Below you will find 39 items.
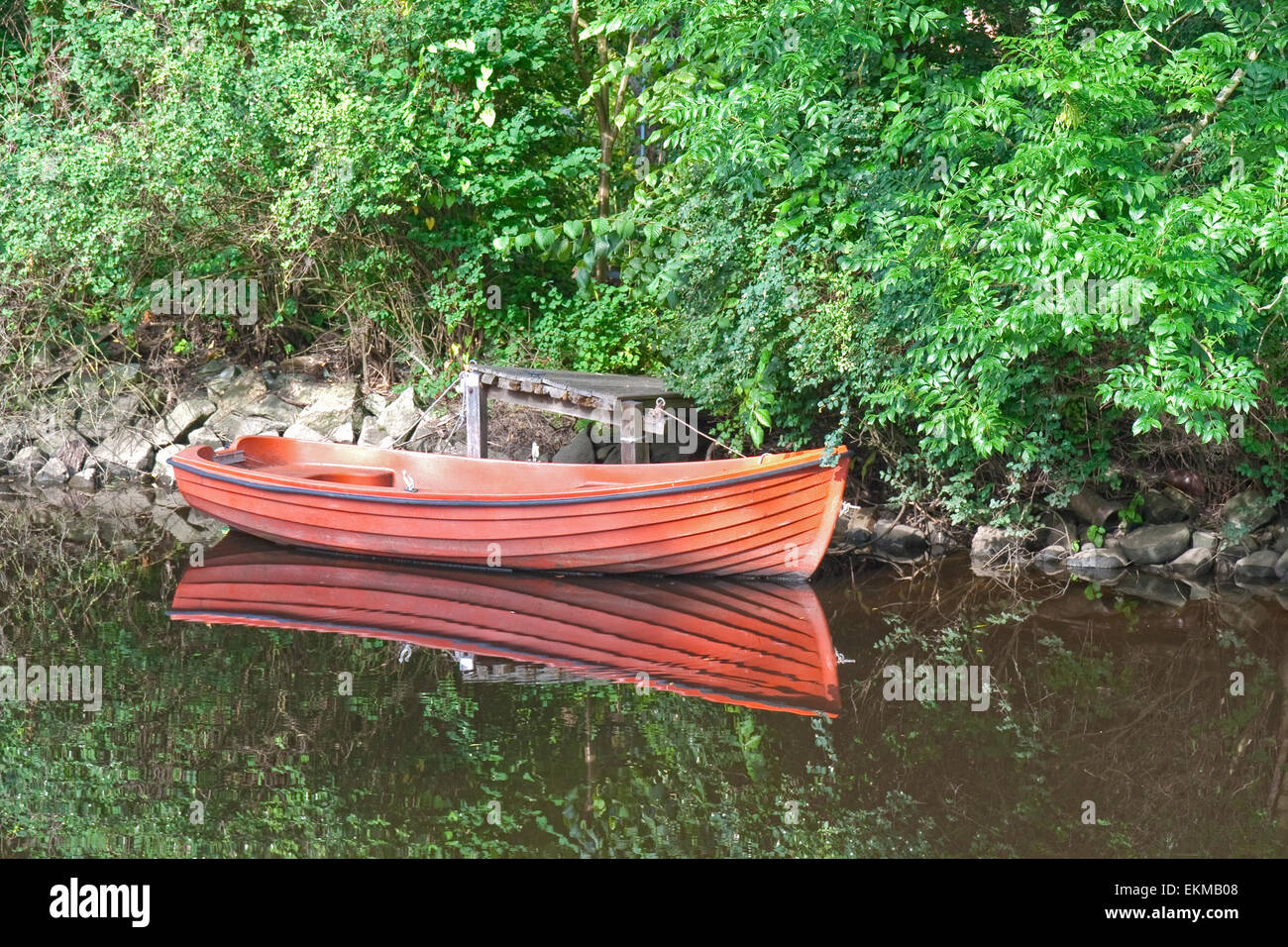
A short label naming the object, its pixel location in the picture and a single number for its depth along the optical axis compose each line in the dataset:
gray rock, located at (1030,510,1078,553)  9.03
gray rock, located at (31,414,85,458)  13.05
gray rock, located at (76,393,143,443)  13.20
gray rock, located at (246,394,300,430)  12.89
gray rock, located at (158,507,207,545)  10.35
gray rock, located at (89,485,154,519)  11.27
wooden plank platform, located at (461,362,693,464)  9.43
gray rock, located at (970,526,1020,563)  8.93
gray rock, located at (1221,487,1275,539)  8.54
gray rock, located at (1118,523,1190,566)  8.73
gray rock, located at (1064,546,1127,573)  8.82
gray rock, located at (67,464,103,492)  12.60
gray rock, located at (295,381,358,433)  12.57
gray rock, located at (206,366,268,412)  13.15
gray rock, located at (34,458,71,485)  12.84
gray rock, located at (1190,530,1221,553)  8.67
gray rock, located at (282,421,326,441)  12.50
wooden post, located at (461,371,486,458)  10.12
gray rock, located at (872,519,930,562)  9.39
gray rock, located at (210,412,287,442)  12.86
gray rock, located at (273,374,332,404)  13.05
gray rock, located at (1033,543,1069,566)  8.96
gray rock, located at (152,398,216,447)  13.05
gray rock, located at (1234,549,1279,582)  8.39
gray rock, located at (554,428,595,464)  10.91
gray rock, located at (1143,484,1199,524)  8.92
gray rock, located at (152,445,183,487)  12.80
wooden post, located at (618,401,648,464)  9.38
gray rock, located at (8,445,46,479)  12.96
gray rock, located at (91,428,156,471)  12.97
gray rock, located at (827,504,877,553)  9.53
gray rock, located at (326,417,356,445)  12.41
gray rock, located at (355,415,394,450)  12.22
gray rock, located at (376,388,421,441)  12.16
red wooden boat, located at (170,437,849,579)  8.08
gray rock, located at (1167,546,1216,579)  8.60
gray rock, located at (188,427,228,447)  12.88
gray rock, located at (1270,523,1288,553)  8.51
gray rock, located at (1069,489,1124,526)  8.99
